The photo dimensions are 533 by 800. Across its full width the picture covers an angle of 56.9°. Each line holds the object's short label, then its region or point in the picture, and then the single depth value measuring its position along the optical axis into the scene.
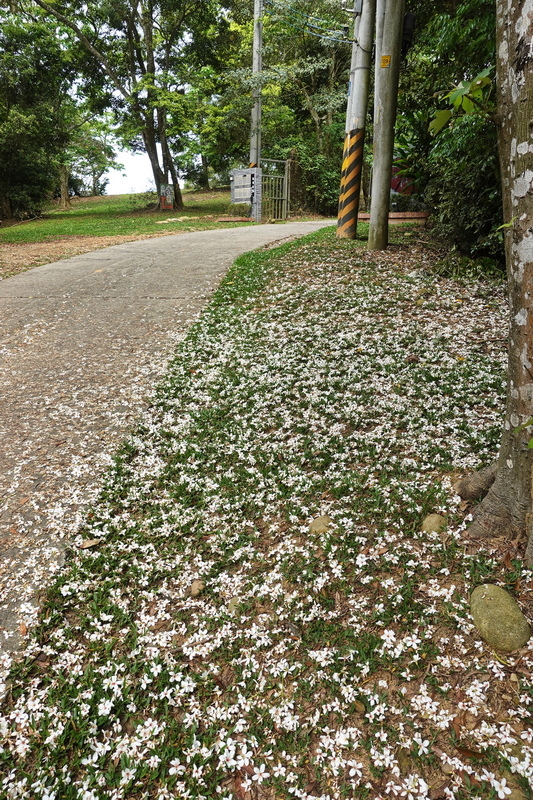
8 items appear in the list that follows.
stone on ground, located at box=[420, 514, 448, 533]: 2.34
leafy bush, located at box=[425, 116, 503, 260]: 5.56
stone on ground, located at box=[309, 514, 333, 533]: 2.45
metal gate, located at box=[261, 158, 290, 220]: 18.02
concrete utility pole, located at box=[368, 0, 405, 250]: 6.61
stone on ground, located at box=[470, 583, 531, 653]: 1.82
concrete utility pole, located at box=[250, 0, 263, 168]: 16.41
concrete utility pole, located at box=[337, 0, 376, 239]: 8.23
